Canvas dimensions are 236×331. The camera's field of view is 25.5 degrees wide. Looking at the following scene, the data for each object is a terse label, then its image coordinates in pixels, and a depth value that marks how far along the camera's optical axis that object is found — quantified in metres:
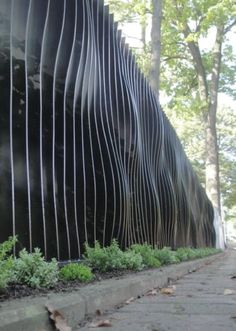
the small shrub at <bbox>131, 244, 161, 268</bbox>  6.86
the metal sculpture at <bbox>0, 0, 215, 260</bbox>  4.27
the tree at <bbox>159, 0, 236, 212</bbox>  24.77
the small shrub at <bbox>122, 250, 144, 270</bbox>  5.89
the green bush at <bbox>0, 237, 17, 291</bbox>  3.17
